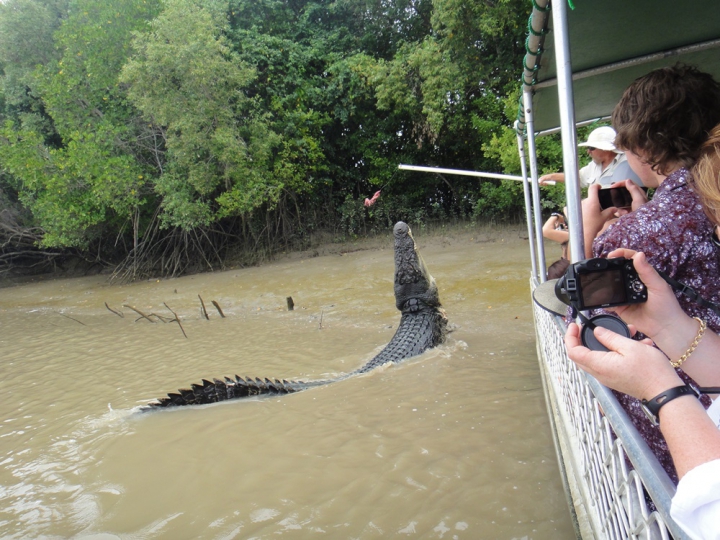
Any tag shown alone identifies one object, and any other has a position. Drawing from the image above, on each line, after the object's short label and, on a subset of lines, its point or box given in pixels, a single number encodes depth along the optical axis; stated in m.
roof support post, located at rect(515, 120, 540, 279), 3.71
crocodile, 4.00
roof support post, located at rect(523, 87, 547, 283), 2.76
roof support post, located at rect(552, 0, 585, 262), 1.49
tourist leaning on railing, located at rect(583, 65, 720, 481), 1.15
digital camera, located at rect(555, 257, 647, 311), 1.04
